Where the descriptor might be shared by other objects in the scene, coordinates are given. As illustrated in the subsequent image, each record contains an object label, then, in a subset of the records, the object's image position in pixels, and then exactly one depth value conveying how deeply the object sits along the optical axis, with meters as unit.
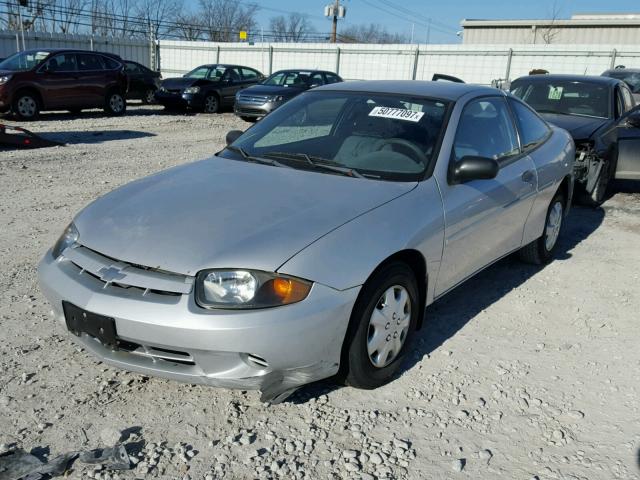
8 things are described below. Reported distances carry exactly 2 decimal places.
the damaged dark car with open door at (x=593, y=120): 7.07
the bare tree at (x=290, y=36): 66.71
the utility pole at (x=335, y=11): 41.94
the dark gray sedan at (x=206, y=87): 17.38
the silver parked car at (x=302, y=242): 2.63
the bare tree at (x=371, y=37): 73.44
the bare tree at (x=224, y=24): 56.75
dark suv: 13.66
